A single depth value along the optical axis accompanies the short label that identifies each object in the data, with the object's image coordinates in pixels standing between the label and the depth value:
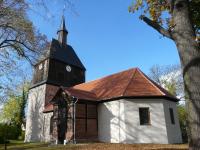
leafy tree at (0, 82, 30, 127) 46.56
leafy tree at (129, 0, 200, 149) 4.33
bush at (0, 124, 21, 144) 32.21
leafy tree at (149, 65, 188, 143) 35.12
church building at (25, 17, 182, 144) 17.81
